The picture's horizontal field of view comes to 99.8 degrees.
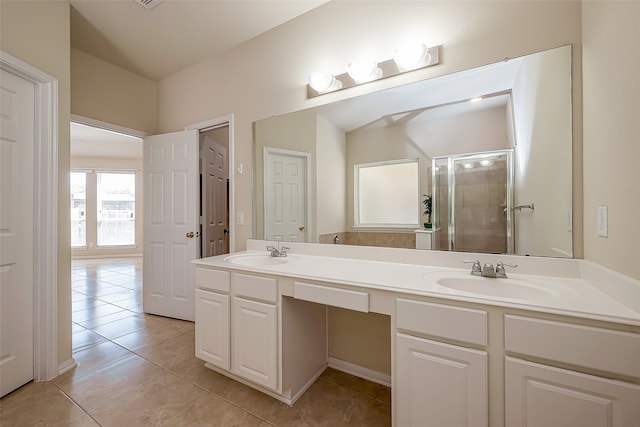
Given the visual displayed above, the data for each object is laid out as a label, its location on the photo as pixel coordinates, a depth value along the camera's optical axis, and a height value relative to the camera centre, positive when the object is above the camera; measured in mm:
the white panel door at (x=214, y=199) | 3042 +174
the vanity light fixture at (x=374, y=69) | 1581 +924
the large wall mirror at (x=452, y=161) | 1345 +302
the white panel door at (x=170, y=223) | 2785 -101
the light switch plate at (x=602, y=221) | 1076 -41
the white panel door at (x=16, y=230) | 1624 -100
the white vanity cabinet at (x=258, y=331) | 1522 -730
